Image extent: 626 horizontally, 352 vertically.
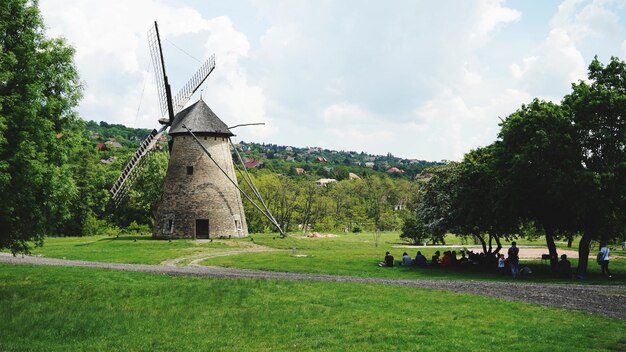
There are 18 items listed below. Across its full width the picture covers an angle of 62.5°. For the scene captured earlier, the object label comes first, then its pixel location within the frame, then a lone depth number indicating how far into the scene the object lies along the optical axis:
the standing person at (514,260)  27.38
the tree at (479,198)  30.48
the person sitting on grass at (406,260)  31.56
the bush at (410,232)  59.30
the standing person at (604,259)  27.31
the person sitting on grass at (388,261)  30.95
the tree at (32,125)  18.66
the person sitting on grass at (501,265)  30.20
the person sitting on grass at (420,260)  31.70
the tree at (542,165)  26.77
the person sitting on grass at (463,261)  32.47
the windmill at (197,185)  47.94
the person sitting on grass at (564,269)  27.05
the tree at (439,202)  32.78
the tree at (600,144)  25.19
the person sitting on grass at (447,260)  31.95
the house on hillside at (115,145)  164.65
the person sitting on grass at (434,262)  32.25
